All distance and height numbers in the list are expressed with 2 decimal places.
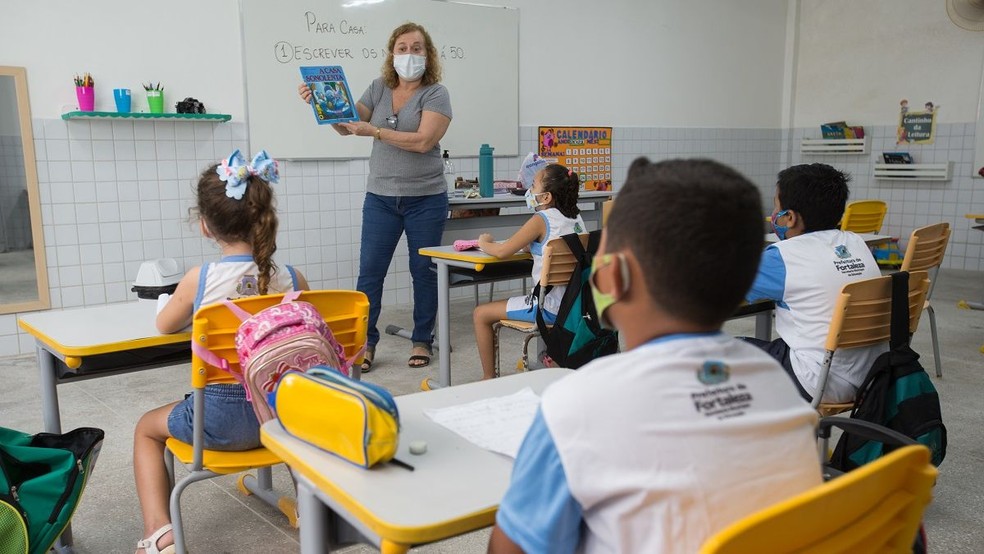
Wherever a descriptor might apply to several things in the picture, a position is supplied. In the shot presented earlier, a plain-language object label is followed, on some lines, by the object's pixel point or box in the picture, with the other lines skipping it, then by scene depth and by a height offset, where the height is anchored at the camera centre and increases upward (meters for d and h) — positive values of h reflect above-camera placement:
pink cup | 4.29 +0.20
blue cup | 4.39 +0.19
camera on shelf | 4.63 +0.16
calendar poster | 6.40 -0.15
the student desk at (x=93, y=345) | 1.96 -0.51
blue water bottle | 5.04 -0.25
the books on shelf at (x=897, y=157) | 7.38 -0.24
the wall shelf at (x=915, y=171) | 7.17 -0.37
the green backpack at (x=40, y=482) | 1.62 -0.74
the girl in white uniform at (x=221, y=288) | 1.96 -0.39
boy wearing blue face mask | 2.39 -0.41
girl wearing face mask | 3.37 -0.39
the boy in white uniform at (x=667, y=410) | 0.90 -0.31
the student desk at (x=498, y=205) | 4.72 -0.50
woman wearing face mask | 4.07 -0.19
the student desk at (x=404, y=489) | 1.02 -0.49
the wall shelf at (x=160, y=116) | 4.32 +0.10
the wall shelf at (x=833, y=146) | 7.68 -0.15
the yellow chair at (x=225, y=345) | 1.81 -0.50
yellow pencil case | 1.13 -0.41
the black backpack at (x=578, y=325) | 3.06 -0.73
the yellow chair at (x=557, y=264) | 3.12 -0.51
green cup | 4.50 +0.19
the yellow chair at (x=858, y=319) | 2.26 -0.54
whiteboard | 4.98 +0.48
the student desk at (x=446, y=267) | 3.48 -0.59
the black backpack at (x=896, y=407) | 2.16 -0.74
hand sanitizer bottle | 5.57 -0.29
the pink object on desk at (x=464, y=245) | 3.73 -0.51
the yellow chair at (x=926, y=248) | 3.56 -0.53
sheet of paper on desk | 1.30 -0.49
